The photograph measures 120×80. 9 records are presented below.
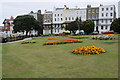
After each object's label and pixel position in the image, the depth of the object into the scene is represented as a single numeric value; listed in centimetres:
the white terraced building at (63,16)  7368
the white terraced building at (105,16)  6738
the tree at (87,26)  5115
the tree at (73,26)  5719
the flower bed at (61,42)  1972
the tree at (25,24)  5644
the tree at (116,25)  4506
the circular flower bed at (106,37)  2189
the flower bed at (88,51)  1116
